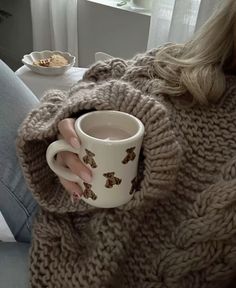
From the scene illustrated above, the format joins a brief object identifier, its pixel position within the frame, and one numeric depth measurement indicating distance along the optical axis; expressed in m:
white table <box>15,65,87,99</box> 1.19
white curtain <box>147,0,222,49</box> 1.15
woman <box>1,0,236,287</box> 0.53
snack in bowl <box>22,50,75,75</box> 1.21
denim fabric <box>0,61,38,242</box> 0.65
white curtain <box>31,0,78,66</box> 1.60
